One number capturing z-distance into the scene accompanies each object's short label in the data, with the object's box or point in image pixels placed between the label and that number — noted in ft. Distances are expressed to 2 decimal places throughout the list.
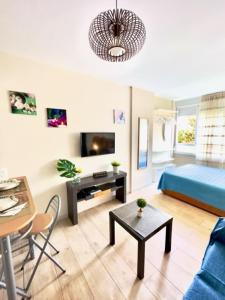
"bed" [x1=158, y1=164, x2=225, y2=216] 7.73
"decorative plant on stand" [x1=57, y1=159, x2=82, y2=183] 7.03
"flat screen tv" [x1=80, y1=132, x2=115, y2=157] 7.82
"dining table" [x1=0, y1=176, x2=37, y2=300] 2.76
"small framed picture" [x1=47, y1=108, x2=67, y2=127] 6.88
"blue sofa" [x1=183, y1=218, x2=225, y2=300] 2.55
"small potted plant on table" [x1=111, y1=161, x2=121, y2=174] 8.86
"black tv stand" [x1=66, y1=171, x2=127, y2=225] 7.09
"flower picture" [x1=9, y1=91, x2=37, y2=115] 5.99
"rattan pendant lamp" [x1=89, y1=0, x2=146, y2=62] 3.27
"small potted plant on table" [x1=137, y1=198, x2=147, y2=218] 5.43
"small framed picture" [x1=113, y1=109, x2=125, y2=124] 9.22
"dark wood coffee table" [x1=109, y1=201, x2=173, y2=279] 4.49
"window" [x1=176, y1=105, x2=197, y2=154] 14.24
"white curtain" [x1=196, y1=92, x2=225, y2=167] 11.82
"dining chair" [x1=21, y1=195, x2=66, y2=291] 4.39
